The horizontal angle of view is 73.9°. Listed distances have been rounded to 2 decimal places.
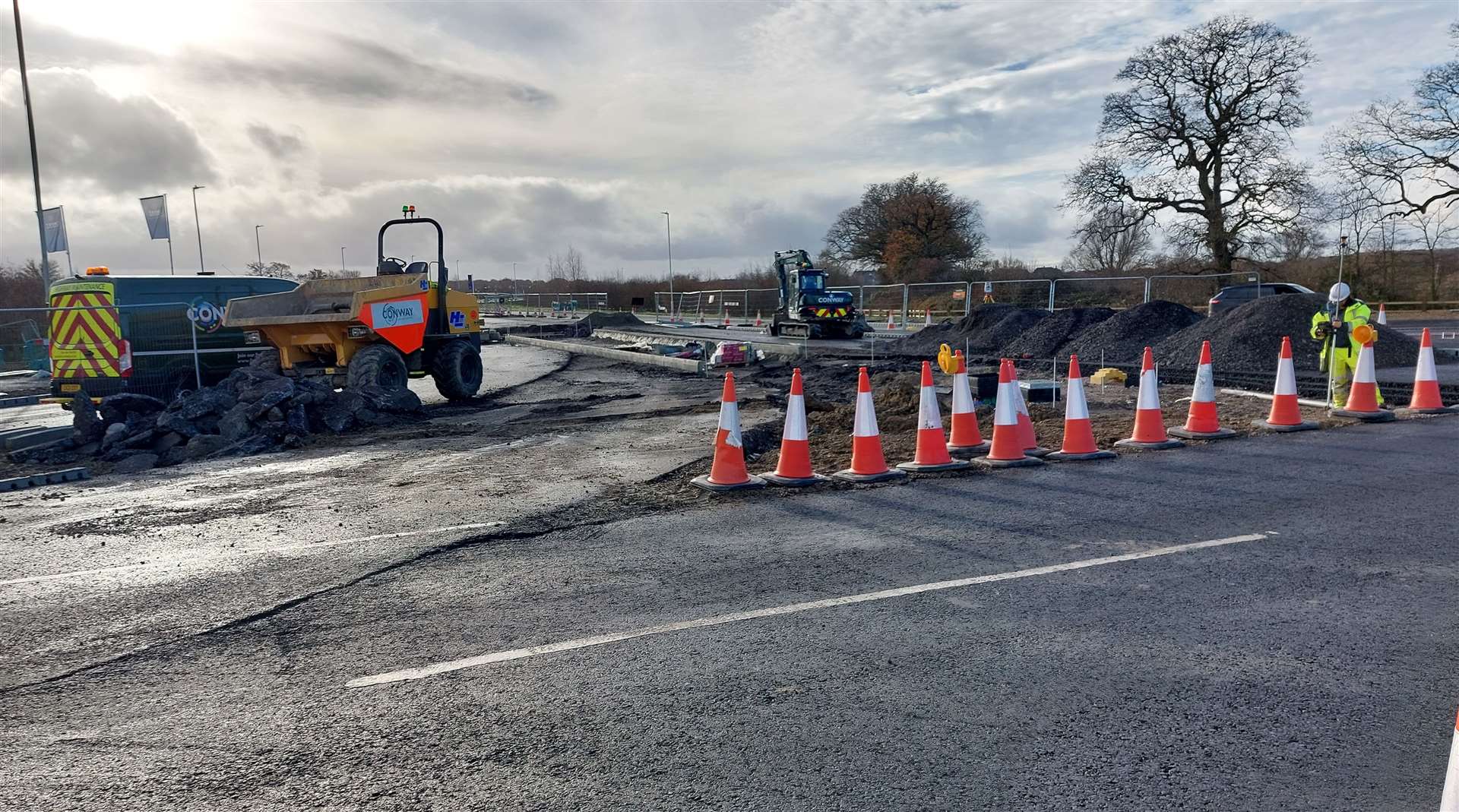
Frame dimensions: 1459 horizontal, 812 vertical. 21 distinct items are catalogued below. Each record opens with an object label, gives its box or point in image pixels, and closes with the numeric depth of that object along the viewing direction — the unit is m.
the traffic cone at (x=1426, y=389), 10.95
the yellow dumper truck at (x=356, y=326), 13.54
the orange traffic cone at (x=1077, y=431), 8.69
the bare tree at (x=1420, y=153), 33.03
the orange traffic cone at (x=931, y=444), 8.17
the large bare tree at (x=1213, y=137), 35.88
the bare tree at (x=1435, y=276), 35.44
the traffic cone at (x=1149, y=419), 9.19
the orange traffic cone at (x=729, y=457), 7.66
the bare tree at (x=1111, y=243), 38.75
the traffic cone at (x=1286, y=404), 9.98
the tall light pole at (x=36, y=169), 25.95
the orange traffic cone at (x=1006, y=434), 8.40
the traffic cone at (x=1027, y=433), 8.72
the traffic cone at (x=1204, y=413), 9.63
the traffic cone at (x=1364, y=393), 10.54
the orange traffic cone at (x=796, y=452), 7.75
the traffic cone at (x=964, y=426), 8.91
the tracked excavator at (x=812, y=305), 30.84
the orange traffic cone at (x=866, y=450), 7.89
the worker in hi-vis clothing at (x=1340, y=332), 11.37
